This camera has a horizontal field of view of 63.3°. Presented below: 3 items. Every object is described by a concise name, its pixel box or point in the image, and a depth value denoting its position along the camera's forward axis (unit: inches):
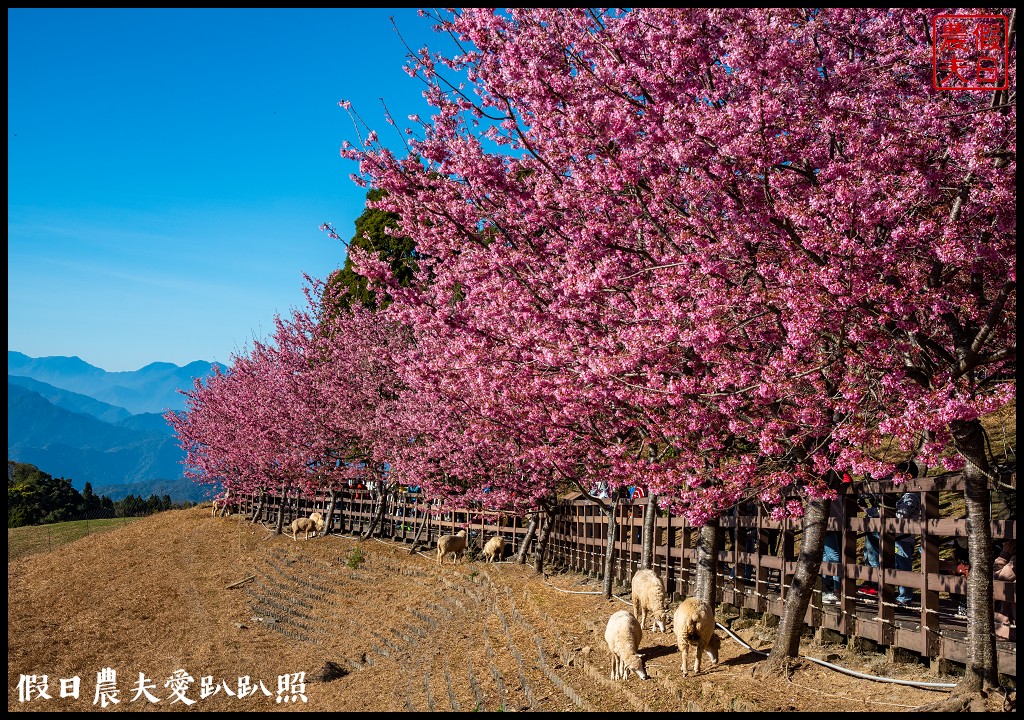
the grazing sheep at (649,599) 412.5
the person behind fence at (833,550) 349.4
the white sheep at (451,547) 831.1
